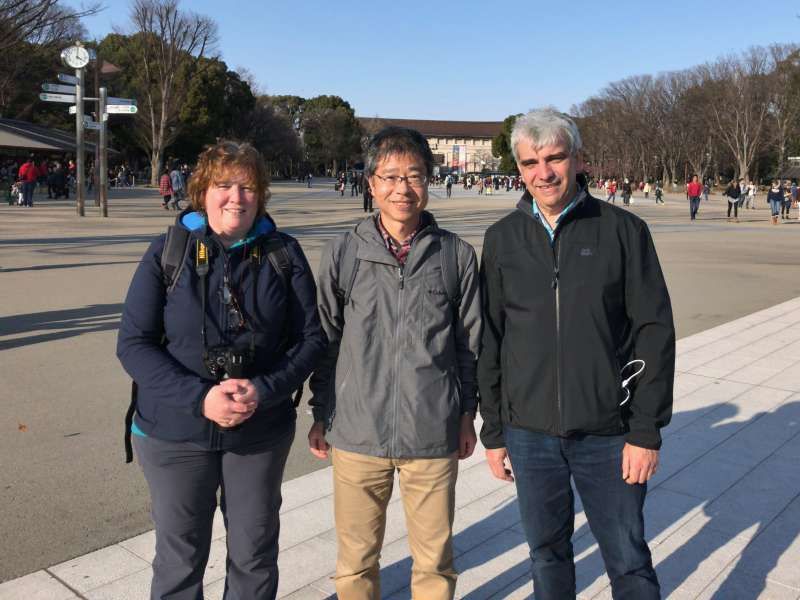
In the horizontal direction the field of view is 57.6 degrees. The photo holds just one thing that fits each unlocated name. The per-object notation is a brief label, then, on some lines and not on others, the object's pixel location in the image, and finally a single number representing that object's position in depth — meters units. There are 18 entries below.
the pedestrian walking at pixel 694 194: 27.95
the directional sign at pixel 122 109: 18.62
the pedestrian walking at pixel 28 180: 26.09
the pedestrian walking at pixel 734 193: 30.48
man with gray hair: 2.16
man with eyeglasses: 2.30
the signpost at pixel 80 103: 18.94
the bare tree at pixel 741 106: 56.44
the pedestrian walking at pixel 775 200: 28.97
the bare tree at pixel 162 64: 38.41
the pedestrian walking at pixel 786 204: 31.69
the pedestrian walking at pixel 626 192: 39.12
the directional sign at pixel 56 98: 18.25
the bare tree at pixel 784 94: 54.91
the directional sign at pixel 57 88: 19.03
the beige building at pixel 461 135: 151.38
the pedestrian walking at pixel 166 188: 26.11
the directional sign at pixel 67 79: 20.12
